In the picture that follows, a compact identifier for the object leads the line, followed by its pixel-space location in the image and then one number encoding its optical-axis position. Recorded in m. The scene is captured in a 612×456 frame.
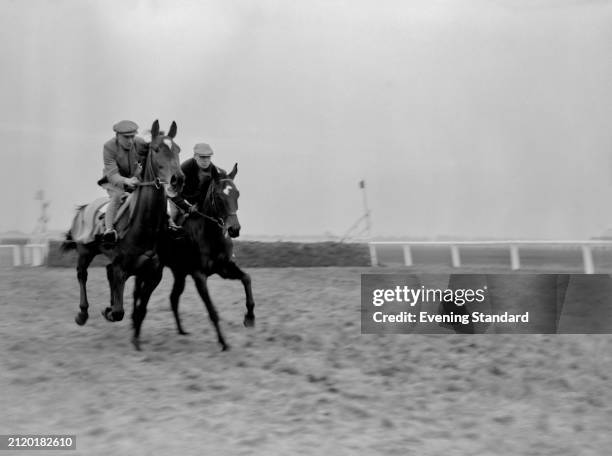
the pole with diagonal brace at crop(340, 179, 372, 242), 15.95
